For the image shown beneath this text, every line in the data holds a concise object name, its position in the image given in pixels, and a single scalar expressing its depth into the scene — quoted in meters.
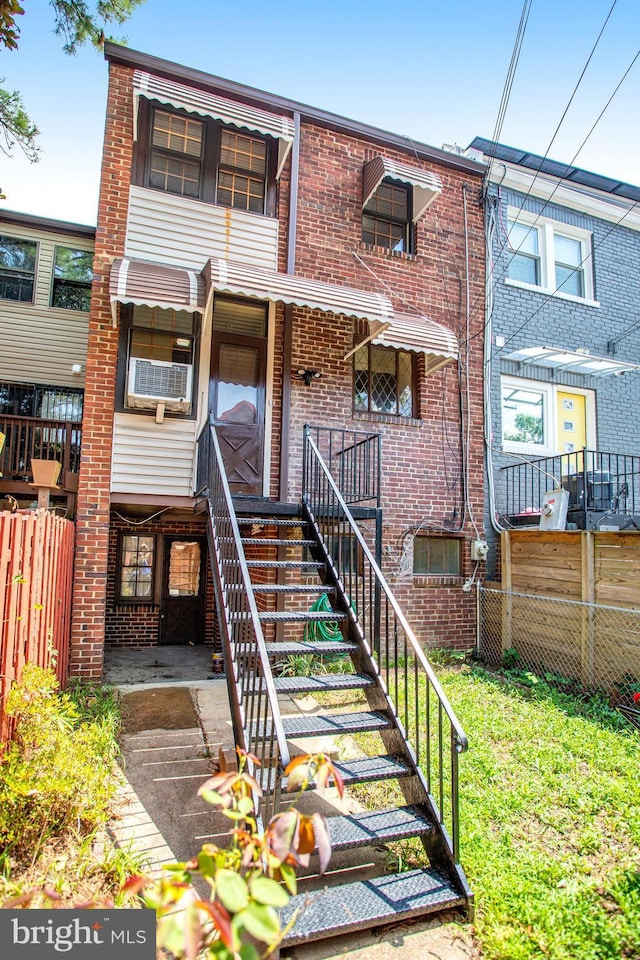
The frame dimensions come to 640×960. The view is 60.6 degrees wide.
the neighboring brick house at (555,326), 8.57
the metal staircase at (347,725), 2.74
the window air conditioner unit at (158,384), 6.26
